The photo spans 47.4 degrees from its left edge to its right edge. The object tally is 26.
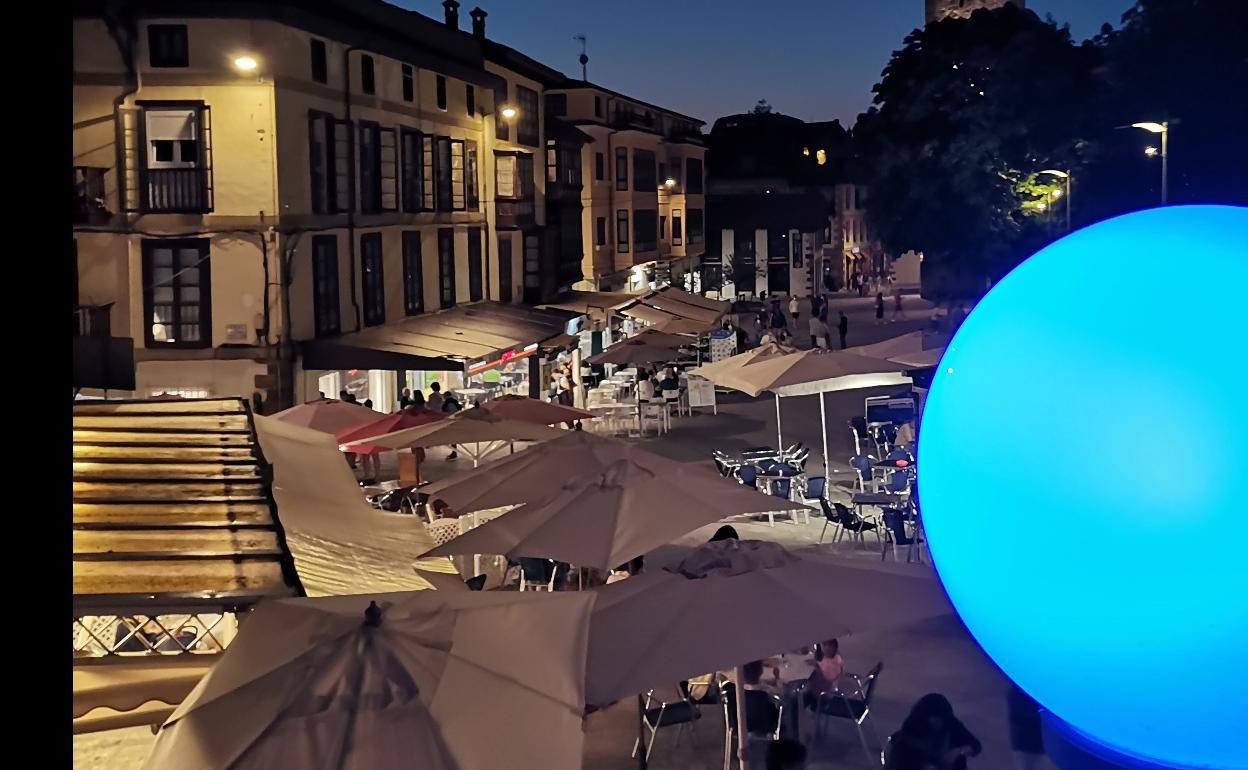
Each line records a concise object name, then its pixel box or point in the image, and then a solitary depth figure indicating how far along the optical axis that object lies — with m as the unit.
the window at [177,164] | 25.45
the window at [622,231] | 60.84
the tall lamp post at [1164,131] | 31.31
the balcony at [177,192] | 25.48
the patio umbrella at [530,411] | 19.95
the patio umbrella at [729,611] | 8.37
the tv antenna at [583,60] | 72.56
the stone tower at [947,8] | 108.81
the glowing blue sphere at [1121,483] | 5.14
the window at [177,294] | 25.83
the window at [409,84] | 33.16
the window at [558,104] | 57.59
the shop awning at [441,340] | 27.20
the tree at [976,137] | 47.88
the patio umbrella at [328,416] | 19.44
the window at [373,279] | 30.59
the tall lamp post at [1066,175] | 42.39
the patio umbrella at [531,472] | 13.91
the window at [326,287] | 27.94
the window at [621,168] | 61.19
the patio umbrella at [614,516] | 11.42
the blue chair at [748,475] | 20.34
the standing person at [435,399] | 26.93
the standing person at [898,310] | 66.40
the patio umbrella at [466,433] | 17.64
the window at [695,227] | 74.19
